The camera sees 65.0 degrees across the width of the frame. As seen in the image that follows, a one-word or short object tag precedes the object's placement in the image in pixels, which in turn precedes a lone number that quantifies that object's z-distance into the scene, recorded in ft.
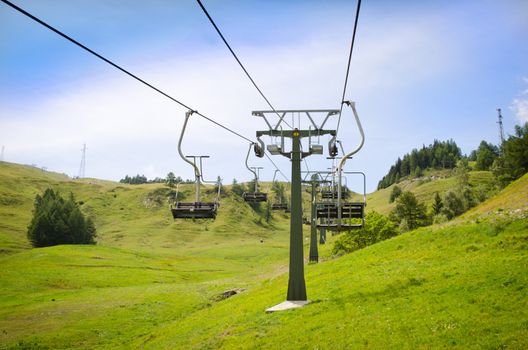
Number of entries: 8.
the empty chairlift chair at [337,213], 84.07
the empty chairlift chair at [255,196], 160.35
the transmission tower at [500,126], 520.34
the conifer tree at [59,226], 446.19
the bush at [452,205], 339.16
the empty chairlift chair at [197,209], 88.89
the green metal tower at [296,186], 83.05
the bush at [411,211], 312.29
